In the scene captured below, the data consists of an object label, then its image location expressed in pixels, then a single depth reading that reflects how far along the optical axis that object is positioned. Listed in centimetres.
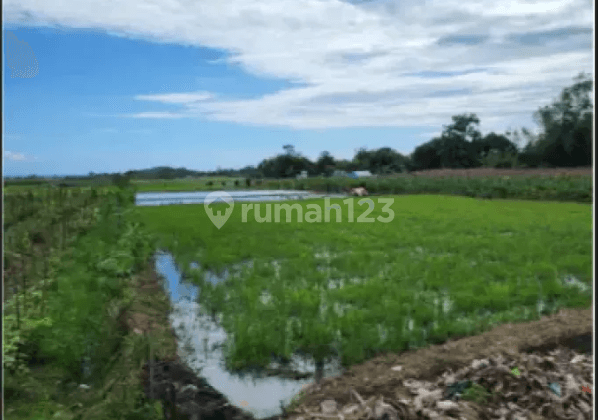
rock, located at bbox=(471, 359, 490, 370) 226
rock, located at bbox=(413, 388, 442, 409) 201
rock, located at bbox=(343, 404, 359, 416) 196
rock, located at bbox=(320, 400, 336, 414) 201
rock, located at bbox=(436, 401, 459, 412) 197
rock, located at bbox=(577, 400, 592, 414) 206
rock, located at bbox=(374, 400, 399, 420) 191
